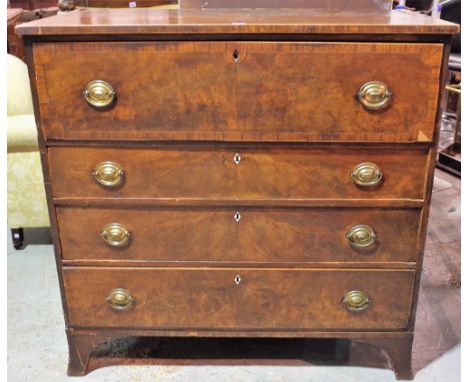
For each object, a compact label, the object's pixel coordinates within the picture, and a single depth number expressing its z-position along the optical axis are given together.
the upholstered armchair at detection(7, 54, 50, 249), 1.86
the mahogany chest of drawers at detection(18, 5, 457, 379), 1.12
